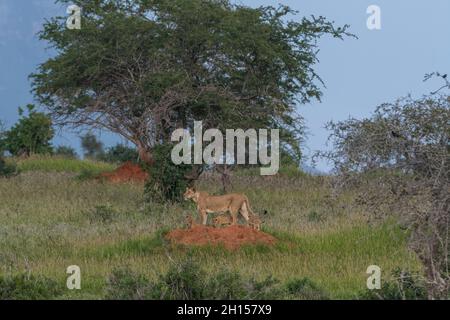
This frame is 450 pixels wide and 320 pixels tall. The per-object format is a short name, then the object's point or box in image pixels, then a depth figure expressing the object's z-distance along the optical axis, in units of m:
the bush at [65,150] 56.59
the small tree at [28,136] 44.81
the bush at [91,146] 63.93
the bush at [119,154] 49.31
